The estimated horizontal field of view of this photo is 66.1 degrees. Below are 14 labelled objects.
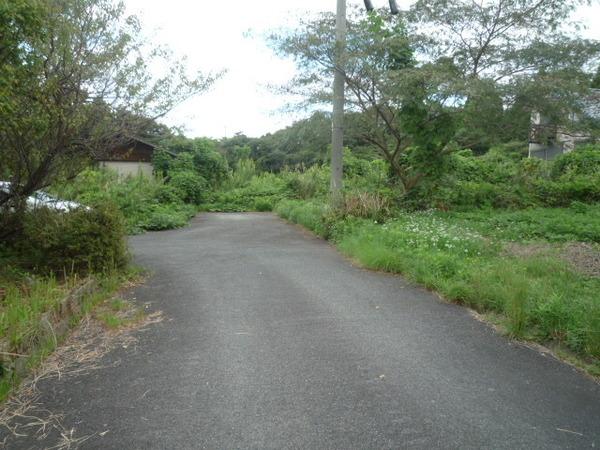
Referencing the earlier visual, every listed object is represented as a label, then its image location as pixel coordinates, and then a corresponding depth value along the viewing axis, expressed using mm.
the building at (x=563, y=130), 11391
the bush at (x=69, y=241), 6078
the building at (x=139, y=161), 26267
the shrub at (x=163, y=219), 14391
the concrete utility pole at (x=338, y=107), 11238
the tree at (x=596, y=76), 11562
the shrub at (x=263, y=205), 23078
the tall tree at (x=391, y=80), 10633
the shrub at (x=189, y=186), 21403
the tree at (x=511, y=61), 10734
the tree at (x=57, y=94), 4719
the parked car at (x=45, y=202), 6477
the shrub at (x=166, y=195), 19203
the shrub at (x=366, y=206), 11023
